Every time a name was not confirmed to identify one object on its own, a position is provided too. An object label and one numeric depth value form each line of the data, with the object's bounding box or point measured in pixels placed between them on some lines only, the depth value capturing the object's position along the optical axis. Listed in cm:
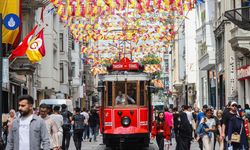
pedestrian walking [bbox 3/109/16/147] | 1860
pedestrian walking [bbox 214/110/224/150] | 1839
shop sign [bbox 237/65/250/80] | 3185
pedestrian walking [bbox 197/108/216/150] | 1838
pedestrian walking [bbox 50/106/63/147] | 1748
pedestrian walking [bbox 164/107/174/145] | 2320
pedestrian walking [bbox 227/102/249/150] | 1700
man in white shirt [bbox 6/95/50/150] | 966
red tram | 2434
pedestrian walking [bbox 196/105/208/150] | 2089
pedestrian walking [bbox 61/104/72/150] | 2279
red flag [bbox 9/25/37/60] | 2584
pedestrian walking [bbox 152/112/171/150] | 2242
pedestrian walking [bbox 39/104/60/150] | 1425
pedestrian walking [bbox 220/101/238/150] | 1719
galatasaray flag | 2697
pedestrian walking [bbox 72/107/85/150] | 2481
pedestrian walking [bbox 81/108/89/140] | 3508
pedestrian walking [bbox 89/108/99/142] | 3494
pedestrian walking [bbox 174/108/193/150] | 2012
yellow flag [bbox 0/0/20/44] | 2052
